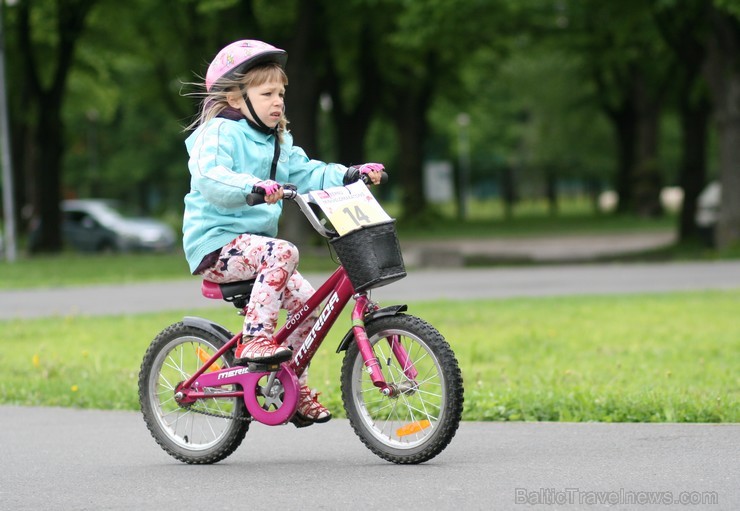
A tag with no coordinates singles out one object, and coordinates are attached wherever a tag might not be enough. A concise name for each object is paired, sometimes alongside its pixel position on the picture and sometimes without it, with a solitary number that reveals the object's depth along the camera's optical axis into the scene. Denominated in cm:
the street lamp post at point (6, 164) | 2825
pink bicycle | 569
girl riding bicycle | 591
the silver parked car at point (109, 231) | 3544
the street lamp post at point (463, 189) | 5012
